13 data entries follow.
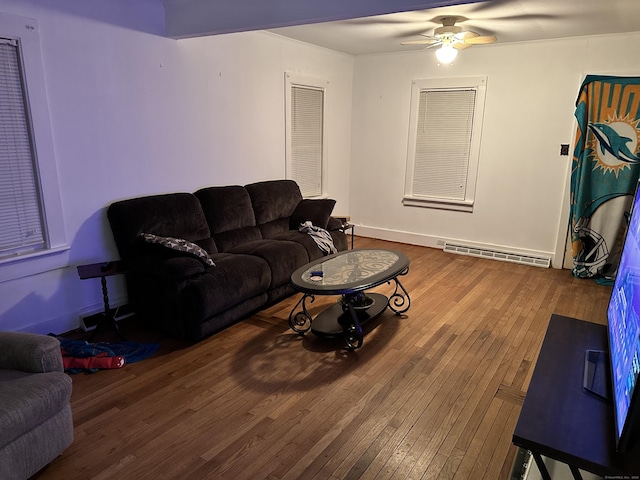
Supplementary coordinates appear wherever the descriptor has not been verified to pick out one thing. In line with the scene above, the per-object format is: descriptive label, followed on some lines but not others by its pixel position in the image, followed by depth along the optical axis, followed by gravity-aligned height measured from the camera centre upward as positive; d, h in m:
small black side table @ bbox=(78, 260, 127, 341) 2.99 -0.95
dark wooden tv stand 1.16 -0.83
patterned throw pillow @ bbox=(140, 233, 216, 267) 3.17 -0.80
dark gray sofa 3.09 -0.96
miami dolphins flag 4.35 -0.28
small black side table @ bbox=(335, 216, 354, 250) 4.75 -0.95
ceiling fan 3.84 +0.88
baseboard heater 5.08 -1.39
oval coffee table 3.02 -1.00
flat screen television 1.13 -0.60
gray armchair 1.75 -1.12
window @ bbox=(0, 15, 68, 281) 2.76 -0.19
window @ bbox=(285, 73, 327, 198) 5.16 +0.04
